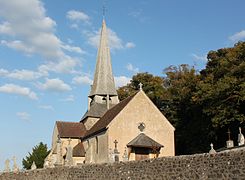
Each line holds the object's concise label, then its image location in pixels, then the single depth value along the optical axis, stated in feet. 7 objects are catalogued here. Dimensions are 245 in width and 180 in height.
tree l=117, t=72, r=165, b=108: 165.68
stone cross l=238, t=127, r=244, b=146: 76.20
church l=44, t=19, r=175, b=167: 100.42
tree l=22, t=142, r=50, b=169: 133.59
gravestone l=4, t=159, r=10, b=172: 77.36
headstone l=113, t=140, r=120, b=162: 76.77
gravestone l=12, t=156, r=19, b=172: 72.67
